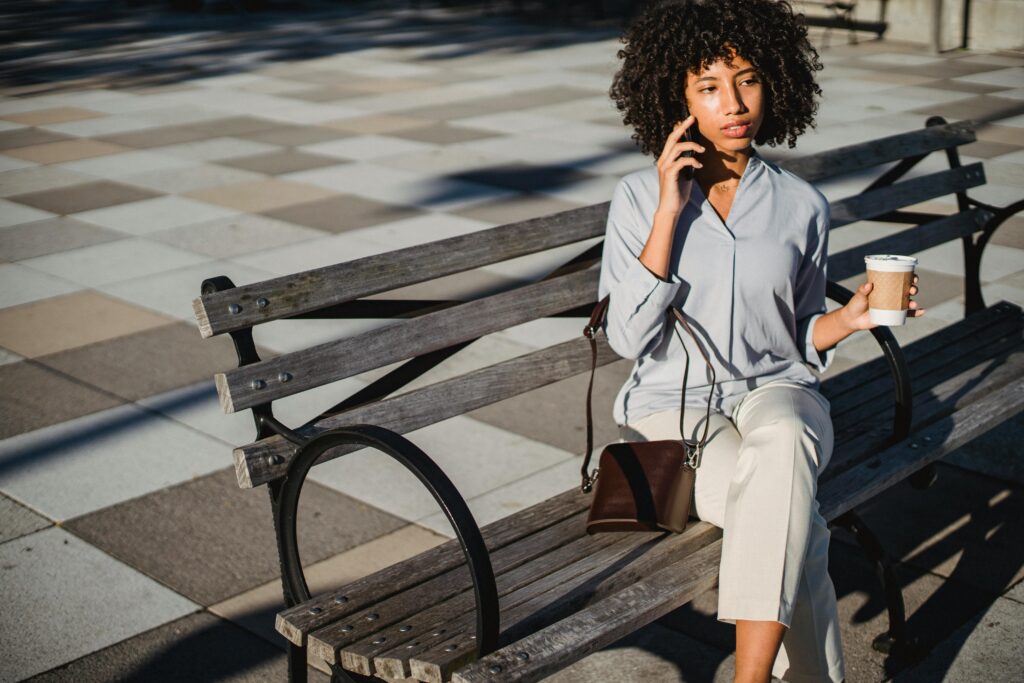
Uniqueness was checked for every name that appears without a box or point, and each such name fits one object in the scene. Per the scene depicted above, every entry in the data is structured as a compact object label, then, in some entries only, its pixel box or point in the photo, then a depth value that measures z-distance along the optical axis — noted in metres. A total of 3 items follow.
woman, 2.75
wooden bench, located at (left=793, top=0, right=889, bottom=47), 15.89
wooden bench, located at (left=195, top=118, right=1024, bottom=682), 2.36
